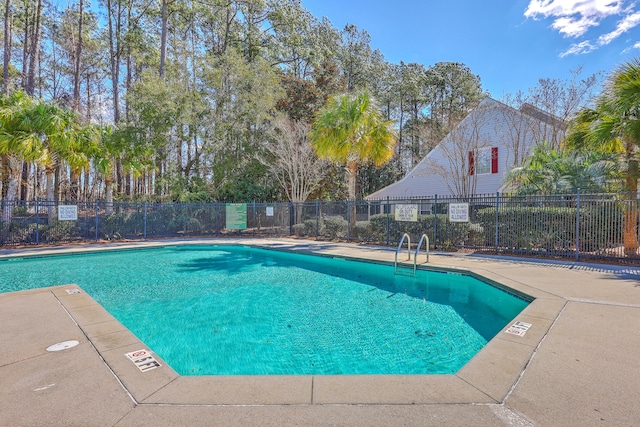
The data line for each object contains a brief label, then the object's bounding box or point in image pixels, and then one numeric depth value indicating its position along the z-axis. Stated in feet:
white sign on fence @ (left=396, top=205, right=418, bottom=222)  37.78
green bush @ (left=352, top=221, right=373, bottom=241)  43.34
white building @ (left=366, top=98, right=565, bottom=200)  48.93
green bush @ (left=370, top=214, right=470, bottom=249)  35.63
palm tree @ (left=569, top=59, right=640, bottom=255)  23.97
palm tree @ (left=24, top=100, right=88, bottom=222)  41.39
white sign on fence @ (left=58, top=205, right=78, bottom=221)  43.88
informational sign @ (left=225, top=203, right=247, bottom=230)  55.11
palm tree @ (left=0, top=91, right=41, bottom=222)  39.58
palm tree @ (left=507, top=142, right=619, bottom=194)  30.60
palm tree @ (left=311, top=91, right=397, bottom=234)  43.73
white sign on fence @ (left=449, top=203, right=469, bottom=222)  33.86
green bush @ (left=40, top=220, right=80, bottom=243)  43.70
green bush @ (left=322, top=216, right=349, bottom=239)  47.32
